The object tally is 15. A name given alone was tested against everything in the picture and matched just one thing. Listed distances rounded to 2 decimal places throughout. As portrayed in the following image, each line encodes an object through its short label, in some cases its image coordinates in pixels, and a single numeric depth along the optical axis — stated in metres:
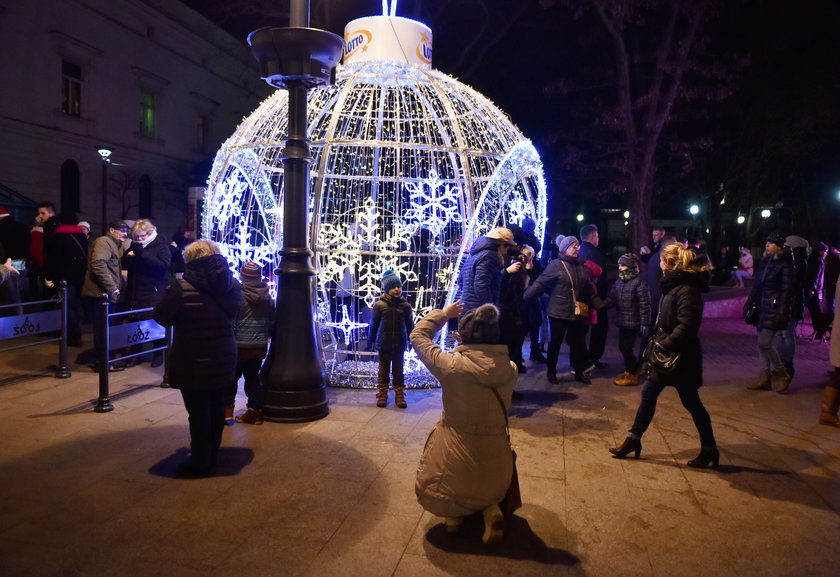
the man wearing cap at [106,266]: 7.35
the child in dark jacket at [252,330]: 5.42
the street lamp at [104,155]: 16.66
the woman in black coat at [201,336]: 4.13
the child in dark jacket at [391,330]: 6.06
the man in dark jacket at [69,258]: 8.14
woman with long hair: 4.47
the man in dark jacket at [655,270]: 8.56
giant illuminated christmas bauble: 6.48
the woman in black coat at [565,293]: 6.98
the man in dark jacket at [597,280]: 7.86
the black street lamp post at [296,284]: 5.31
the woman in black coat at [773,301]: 6.73
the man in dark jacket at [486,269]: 5.69
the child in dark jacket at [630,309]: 7.21
